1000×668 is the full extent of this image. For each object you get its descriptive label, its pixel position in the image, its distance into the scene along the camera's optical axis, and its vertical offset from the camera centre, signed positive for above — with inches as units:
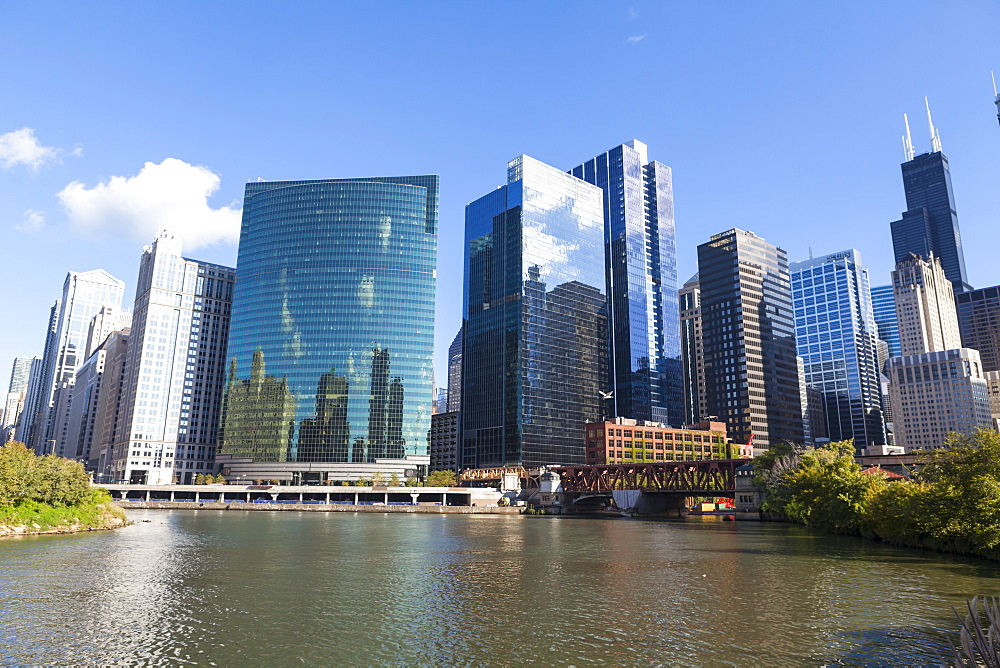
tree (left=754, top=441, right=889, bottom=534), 4160.9 +0.4
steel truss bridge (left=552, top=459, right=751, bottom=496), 7742.6 -30.9
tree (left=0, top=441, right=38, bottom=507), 3828.7 +23.9
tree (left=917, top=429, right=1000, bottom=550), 2635.3 -10.8
